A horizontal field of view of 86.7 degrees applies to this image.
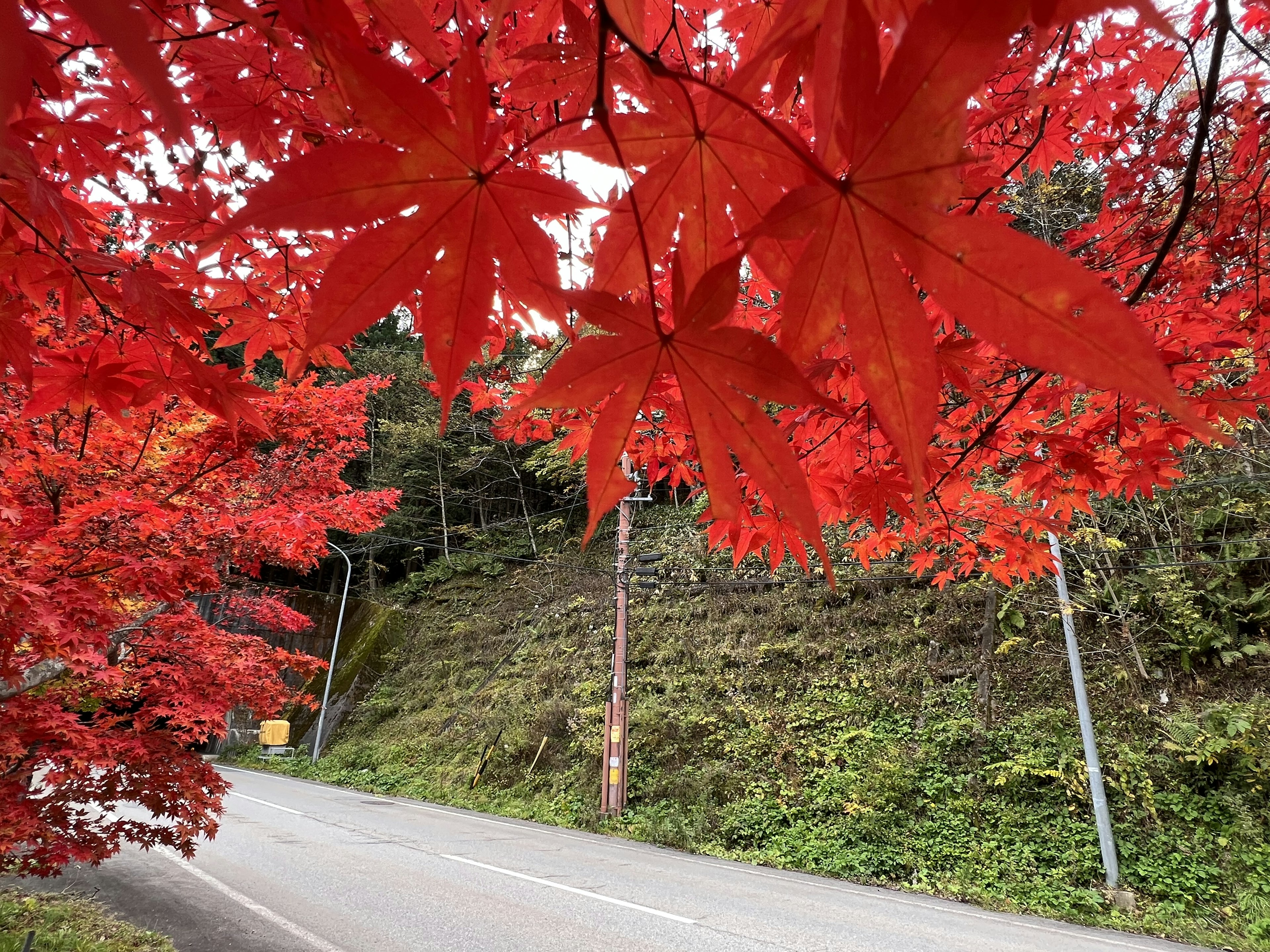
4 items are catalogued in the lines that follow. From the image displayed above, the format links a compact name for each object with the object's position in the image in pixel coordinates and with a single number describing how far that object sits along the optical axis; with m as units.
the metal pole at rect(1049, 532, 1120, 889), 4.62
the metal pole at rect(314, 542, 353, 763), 11.56
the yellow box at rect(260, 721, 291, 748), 11.27
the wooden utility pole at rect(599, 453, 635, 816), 7.19
